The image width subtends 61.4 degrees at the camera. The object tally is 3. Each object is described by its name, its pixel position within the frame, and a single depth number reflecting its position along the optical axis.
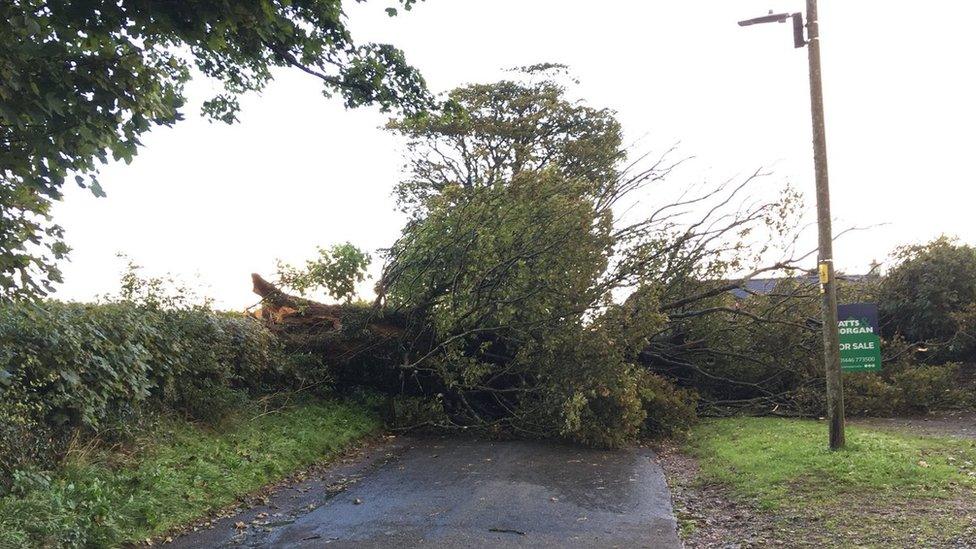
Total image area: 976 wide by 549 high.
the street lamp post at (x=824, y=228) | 10.77
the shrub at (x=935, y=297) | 20.20
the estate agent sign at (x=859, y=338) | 11.02
